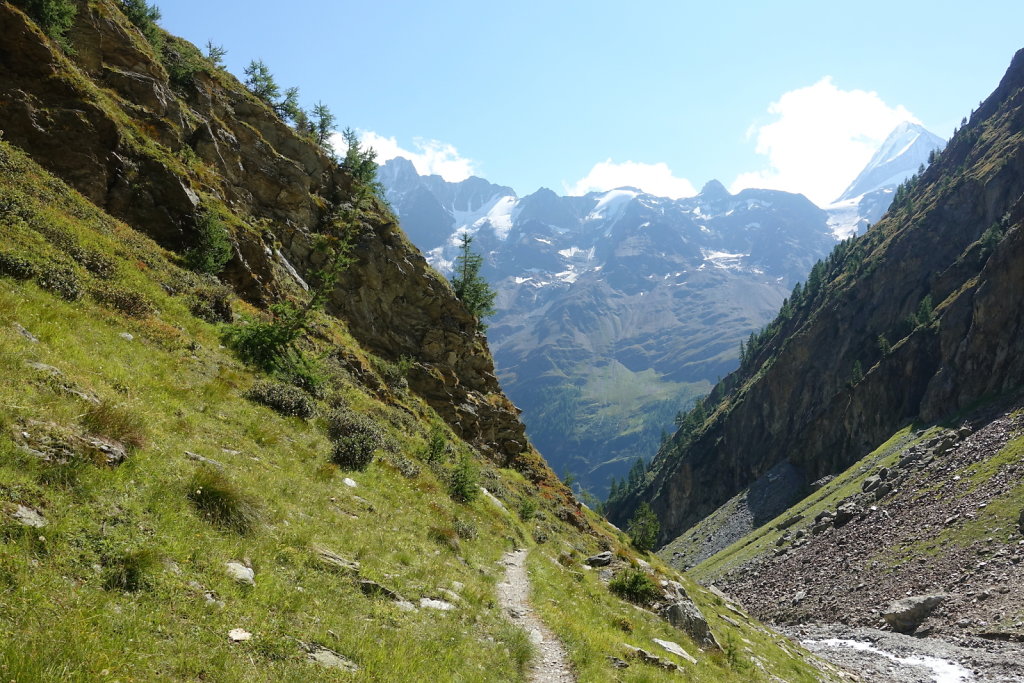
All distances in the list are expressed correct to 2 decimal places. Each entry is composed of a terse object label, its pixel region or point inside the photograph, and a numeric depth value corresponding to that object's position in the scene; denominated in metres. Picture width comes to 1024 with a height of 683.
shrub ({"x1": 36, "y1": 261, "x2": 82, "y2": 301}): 15.91
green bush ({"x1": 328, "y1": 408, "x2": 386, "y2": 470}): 17.91
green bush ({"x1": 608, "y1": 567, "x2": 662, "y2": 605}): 21.73
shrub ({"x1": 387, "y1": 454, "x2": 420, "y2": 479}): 20.73
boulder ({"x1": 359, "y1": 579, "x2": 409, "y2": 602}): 10.37
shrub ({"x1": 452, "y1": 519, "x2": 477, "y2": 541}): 18.55
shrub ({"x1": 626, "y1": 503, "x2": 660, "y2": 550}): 42.78
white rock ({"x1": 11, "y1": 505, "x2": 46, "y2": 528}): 6.75
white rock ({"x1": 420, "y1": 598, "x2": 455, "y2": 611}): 11.14
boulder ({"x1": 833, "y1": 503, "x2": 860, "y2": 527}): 64.38
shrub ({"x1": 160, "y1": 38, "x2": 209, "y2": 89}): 41.56
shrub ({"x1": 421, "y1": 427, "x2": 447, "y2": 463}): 26.31
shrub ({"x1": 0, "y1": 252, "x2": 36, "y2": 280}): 15.28
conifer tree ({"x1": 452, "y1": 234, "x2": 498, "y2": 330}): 57.59
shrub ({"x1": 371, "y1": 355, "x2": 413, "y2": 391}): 38.72
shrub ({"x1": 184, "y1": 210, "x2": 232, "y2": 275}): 26.55
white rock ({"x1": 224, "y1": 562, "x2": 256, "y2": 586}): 8.22
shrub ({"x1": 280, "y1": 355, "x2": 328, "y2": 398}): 22.16
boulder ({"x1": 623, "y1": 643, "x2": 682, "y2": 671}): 14.51
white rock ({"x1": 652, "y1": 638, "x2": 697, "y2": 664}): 16.85
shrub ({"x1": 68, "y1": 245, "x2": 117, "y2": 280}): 18.53
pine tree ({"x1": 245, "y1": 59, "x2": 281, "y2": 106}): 65.50
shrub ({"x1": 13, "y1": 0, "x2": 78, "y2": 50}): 27.30
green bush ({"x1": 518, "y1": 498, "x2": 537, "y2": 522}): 29.42
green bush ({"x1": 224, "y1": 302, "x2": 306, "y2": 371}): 21.62
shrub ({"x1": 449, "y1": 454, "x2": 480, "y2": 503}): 23.28
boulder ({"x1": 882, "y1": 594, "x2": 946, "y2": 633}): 39.75
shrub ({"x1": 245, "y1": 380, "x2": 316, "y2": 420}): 18.30
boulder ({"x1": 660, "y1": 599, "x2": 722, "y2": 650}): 20.05
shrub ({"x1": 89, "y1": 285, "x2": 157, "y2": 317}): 17.53
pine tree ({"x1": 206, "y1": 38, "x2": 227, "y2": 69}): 54.38
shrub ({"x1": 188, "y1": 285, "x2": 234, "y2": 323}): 22.55
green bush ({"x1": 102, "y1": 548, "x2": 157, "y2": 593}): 6.78
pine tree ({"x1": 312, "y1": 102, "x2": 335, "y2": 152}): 73.71
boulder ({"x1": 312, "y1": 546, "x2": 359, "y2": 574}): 10.33
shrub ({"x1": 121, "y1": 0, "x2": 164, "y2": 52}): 40.84
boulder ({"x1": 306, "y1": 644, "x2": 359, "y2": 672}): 7.37
